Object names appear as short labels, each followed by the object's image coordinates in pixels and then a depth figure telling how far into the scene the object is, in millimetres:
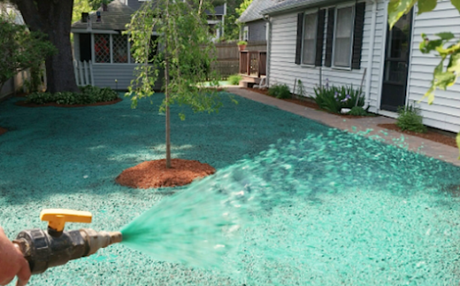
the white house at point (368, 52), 8500
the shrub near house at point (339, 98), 10977
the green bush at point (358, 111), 10586
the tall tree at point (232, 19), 34969
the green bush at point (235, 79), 21281
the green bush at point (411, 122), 8711
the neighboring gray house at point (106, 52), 17500
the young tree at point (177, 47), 5137
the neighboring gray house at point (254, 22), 23962
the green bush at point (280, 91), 14906
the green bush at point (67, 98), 12891
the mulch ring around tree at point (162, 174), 5320
